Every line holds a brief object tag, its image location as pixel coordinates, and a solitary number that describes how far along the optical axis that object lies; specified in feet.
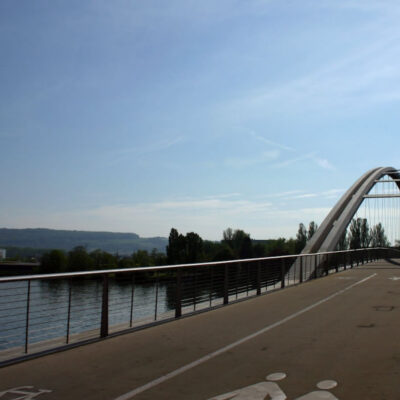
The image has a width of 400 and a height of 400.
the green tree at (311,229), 444.14
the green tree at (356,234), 186.90
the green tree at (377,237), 229.33
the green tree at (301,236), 493.36
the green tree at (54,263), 219.41
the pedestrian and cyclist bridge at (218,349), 16.90
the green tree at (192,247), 415.85
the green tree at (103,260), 241.35
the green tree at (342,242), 154.72
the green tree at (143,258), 318.00
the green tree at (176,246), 409.28
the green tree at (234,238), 593.42
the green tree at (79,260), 242.37
